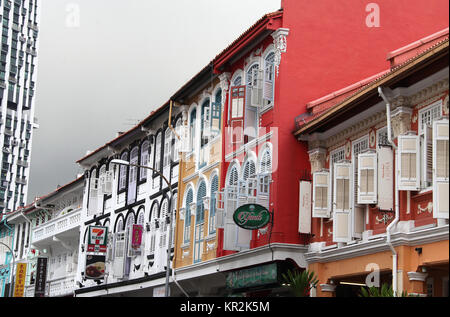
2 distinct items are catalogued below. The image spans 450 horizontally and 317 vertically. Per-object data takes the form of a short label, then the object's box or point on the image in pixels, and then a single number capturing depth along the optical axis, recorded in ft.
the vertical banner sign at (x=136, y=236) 118.62
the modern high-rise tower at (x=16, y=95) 352.49
